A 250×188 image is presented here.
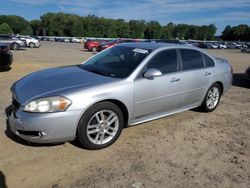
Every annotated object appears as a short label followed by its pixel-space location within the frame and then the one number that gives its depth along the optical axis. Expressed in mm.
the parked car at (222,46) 44498
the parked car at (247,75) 6543
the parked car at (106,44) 18977
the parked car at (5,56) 7104
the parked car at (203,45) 42122
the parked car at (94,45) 20035
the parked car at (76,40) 50912
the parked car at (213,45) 42118
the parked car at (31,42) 20873
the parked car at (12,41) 17299
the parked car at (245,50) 30657
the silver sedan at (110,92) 2554
